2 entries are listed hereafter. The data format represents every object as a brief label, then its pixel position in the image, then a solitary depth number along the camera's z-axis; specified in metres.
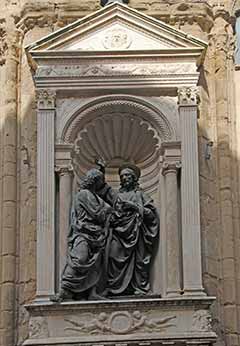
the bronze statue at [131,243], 12.50
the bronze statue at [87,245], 12.29
